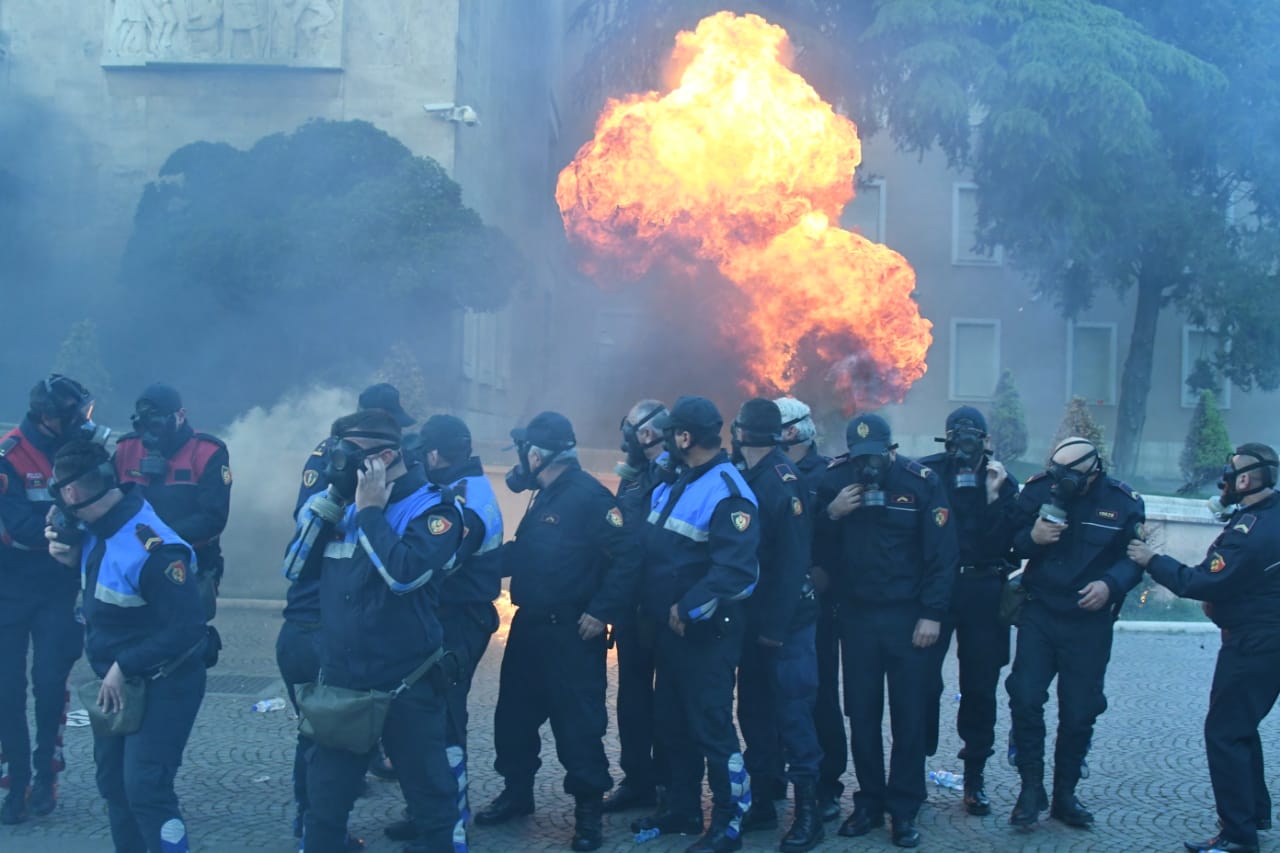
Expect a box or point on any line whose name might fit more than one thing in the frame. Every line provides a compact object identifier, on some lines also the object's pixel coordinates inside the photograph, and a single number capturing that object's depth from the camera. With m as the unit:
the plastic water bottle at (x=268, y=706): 7.74
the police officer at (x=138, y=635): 4.39
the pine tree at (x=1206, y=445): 20.46
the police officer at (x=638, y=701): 6.07
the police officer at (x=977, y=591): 6.10
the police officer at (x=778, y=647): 5.47
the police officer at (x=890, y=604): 5.63
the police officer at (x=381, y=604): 4.20
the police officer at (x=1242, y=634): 5.34
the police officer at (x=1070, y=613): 5.66
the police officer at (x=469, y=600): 5.15
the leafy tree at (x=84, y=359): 15.22
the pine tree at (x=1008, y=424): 24.05
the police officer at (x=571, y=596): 5.44
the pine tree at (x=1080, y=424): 16.64
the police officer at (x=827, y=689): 6.05
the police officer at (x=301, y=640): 5.11
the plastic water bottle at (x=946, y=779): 6.61
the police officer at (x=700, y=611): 5.26
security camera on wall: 17.84
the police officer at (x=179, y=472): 5.84
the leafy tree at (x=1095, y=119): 19.36
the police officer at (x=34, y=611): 5.45
